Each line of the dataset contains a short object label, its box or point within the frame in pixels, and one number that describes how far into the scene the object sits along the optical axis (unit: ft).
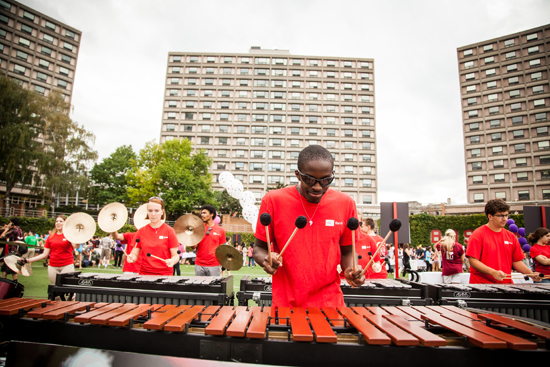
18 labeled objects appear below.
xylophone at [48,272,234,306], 12.89
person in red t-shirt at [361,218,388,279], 19.08
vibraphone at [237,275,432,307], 12.94
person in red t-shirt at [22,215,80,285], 20.51
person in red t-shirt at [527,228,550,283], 20.01
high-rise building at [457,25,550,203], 170.81
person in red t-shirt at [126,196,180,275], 15.67
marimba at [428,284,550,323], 12.15
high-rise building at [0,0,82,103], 165.17
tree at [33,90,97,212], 96.99
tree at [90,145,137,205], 138.00
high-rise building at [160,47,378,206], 189.37
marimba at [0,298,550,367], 5.86
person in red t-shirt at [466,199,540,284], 13.74
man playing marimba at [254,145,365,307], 7.16
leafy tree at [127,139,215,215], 116.37
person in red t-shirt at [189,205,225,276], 21.26
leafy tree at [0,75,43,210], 88.28
